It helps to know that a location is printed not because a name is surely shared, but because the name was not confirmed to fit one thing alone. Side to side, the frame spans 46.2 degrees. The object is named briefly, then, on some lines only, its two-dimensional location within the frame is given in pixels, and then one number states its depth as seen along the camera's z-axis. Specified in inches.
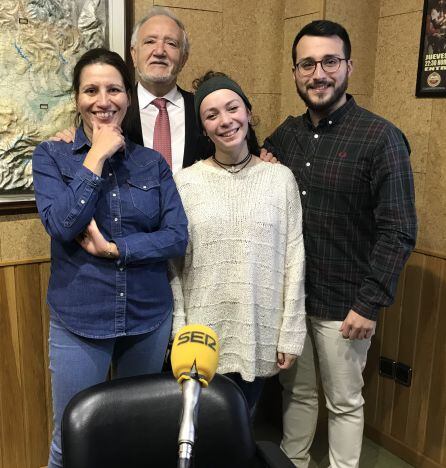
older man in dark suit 78.6
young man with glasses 70.2
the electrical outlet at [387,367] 100.2
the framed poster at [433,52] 86.6
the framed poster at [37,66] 76.9
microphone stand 27.7
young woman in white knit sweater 67.9
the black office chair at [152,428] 46.8
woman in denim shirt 61.6
